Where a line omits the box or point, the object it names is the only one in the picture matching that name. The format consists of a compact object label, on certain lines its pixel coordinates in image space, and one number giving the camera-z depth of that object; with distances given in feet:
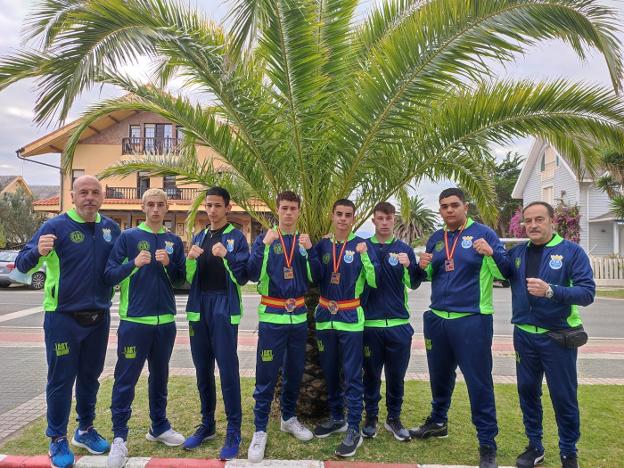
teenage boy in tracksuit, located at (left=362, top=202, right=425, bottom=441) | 14.01
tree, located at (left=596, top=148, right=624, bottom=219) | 56.13
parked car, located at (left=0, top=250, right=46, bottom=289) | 56.85
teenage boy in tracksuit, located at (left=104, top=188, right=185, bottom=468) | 12.77
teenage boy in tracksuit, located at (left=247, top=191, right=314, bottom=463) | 13.14
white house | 81.46
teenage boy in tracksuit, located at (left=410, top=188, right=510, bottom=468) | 12.69
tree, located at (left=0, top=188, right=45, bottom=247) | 113.39
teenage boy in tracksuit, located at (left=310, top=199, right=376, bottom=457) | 13.39
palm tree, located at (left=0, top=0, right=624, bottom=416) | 11.19
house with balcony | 82.89
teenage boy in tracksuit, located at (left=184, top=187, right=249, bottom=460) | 12.97
